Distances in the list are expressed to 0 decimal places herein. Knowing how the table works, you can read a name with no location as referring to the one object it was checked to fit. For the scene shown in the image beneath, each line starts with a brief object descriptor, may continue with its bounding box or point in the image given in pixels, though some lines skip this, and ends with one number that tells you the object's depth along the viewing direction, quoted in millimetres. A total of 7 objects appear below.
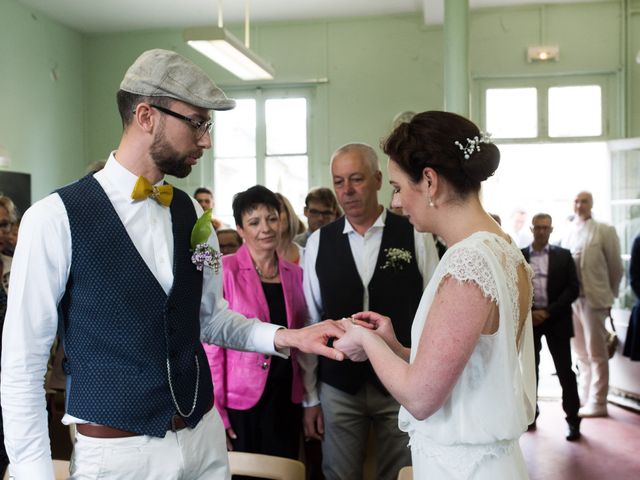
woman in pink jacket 2910
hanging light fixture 5254
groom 1501
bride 1496
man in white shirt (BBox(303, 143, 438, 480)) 2893
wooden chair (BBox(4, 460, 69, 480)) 2041
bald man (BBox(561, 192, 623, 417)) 6113
